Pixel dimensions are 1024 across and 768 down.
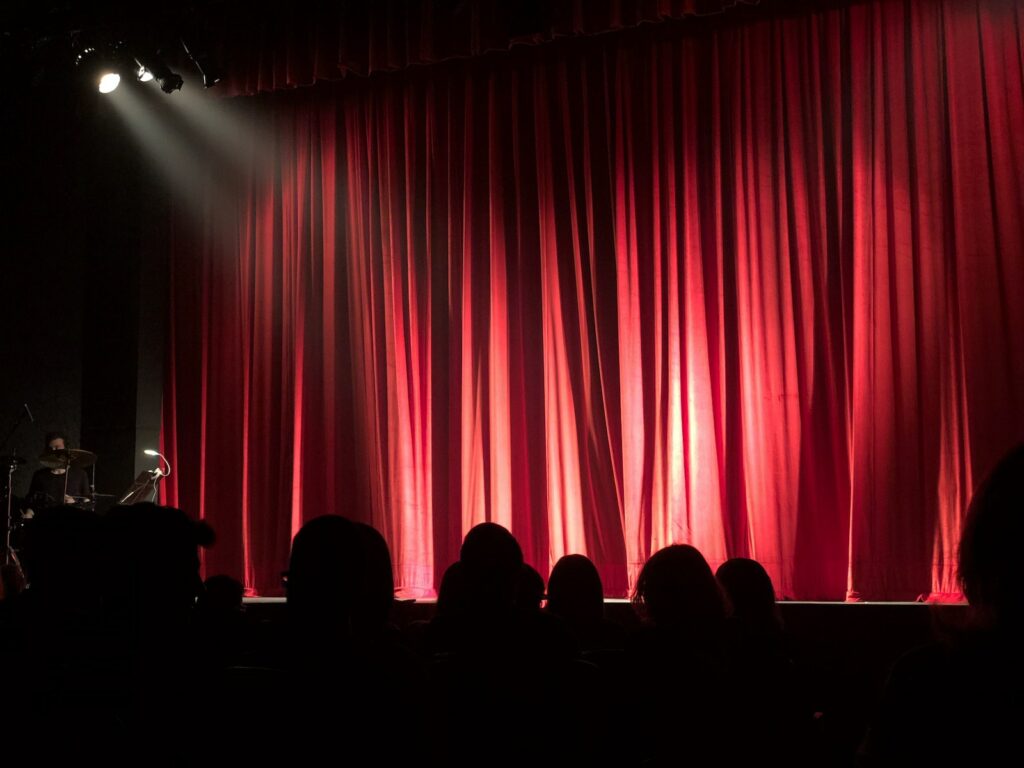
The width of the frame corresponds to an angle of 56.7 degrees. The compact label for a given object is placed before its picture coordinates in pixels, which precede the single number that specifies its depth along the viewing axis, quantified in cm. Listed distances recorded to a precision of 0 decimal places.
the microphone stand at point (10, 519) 741
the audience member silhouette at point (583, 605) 331
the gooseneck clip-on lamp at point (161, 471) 731
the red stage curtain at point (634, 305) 584
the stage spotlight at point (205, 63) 686
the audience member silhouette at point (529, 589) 342
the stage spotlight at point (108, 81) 689
